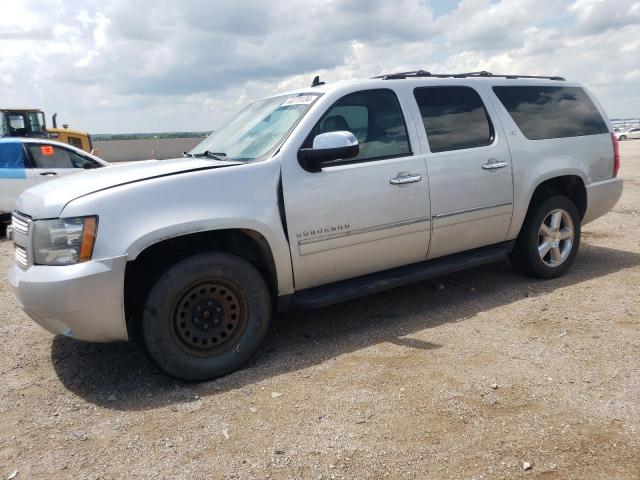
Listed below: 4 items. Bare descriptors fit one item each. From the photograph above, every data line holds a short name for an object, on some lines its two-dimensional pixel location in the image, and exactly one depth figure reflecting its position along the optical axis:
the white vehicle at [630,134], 46.48
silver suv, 3.09
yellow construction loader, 18.67
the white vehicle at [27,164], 9.02
